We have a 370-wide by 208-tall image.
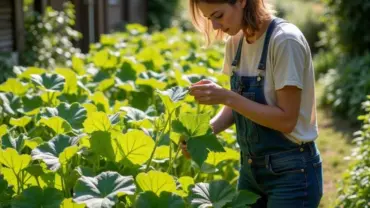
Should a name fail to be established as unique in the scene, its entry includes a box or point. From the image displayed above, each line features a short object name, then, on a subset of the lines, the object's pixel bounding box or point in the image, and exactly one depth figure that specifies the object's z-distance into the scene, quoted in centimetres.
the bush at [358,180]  388
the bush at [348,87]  827
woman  243
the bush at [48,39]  820
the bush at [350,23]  965
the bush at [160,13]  1617
